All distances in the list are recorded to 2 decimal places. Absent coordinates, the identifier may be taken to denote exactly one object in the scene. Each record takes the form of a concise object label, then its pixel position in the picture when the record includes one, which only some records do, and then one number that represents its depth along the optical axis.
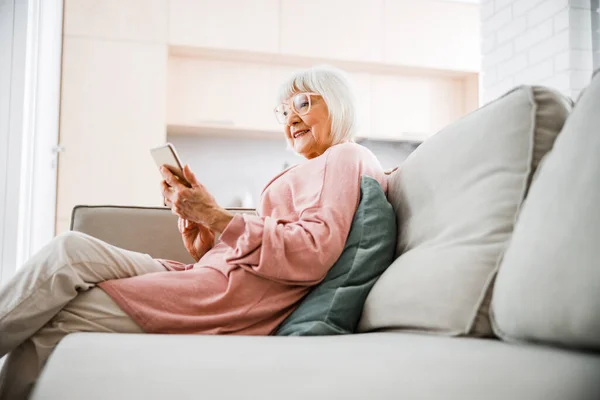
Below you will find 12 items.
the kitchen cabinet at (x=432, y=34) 4.37
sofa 0.61
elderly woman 1.14
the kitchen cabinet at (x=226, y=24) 3.95
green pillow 1.15
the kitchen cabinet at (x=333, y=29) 4.16
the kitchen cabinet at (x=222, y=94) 4.05
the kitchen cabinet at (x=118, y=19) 3.77
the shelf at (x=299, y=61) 4.07
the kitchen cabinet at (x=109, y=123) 3.74
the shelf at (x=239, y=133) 4.12
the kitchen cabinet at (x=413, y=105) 4.43
